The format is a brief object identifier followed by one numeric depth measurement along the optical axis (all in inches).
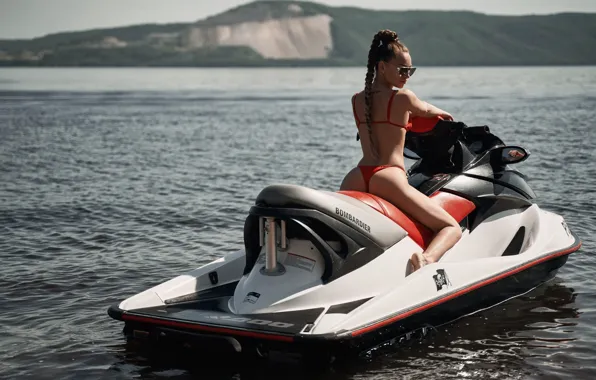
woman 265.4
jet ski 237.9
